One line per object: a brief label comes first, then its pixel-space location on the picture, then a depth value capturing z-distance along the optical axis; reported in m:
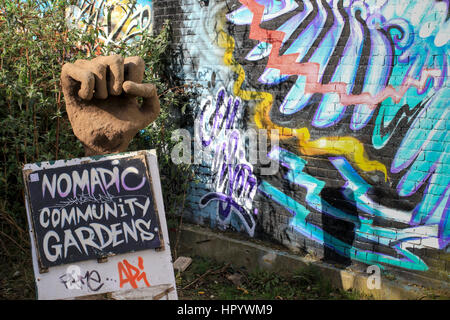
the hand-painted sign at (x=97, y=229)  3.08
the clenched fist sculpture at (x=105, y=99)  3.19
